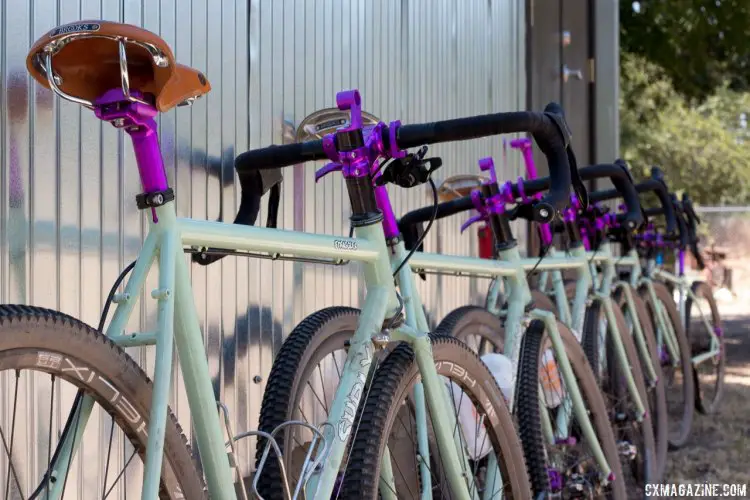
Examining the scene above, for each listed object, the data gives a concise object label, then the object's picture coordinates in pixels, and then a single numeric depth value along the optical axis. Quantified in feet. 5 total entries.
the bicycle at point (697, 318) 15.55
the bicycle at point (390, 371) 5.11
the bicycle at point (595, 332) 8.58
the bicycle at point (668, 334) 14.20
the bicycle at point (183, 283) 3.67
